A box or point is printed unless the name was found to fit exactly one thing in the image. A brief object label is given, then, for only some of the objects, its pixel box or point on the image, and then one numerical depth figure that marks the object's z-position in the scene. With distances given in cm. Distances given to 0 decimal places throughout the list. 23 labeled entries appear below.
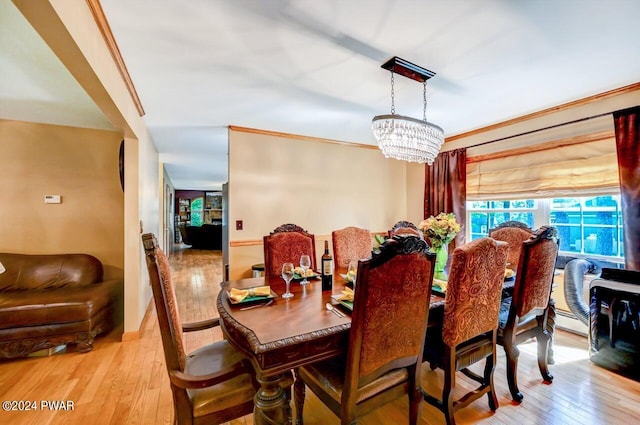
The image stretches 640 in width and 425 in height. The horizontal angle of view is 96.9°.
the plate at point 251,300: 166
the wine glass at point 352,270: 207
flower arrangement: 220
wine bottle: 199
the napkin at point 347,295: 169
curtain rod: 277
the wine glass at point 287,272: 179
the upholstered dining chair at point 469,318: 157
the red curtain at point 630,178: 247
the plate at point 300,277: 224
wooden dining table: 120
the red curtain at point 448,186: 397
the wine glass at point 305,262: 200
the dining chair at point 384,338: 123
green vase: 228
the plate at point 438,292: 187
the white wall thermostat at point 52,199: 328
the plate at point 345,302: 158
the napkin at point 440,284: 193
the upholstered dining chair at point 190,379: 123
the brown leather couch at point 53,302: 249
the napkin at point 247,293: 169
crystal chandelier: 222
